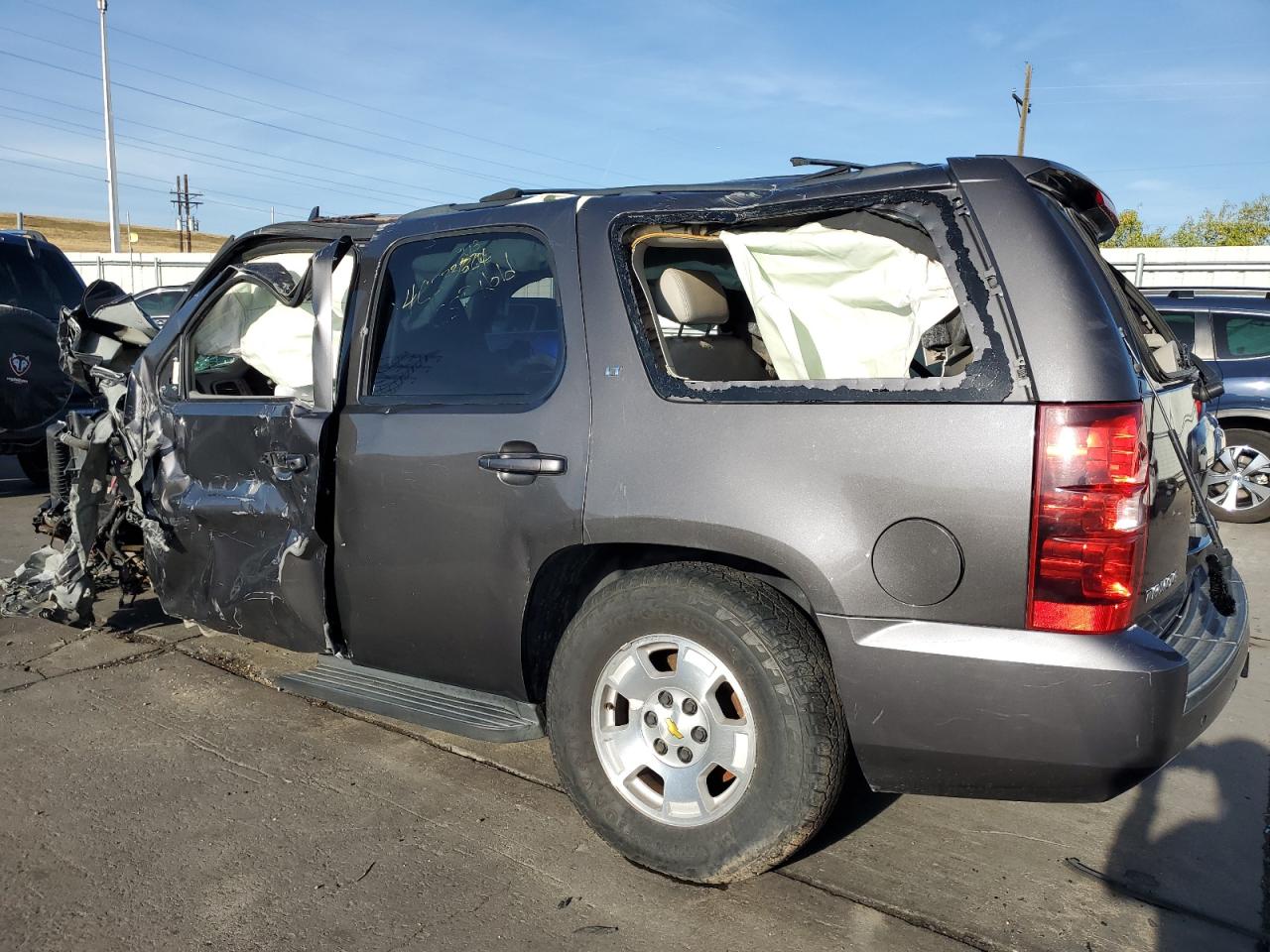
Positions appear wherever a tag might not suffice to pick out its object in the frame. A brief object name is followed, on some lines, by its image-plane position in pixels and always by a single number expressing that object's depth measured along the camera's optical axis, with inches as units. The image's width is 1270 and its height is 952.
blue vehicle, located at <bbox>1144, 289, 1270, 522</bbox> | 338.0
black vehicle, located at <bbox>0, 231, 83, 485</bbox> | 319.9
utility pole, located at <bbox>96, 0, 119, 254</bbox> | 1364.4
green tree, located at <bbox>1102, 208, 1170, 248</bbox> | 1864.7
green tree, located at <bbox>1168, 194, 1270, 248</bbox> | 1861.5
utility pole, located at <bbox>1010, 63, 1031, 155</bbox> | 1403.8
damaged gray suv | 92.2
